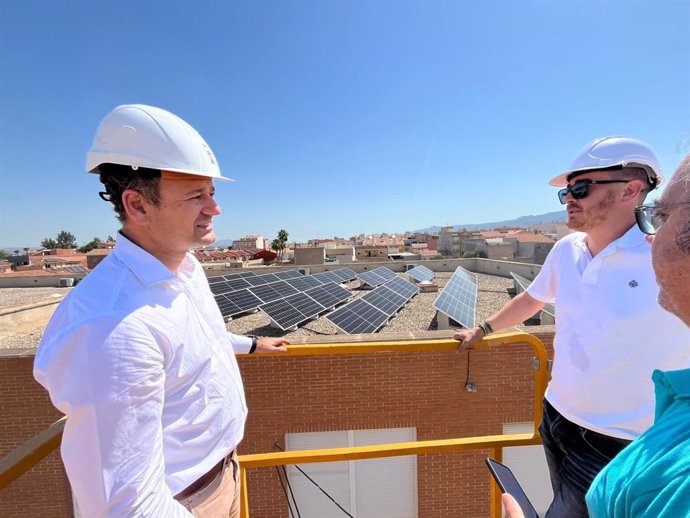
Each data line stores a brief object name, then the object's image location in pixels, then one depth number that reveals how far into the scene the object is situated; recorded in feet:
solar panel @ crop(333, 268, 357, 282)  50.57
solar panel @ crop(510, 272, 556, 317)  29.35
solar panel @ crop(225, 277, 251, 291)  36.95
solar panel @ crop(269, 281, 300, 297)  34.32
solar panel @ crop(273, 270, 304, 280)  46.04
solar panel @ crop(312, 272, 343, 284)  44.28
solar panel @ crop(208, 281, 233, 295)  34.83
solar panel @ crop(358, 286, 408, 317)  29.38
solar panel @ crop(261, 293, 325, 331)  25.31
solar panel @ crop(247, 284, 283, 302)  32.49
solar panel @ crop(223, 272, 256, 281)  43.36
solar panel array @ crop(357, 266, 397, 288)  46.38
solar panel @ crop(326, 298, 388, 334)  23.66
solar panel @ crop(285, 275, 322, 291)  38.26
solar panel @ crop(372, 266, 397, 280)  51.33
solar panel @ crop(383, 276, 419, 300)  37.15
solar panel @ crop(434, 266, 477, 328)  25.19
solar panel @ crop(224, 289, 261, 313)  30.22
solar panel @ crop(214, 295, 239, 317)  29.13
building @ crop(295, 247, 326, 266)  93.45
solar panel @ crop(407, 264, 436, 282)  52.42
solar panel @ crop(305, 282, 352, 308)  32.41
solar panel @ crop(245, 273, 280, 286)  39.31
